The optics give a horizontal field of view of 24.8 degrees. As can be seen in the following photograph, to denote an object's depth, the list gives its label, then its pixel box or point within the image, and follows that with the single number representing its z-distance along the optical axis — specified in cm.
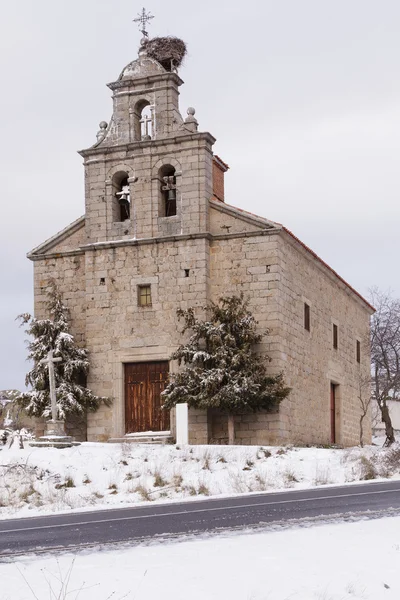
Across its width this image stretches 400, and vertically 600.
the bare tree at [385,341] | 4453
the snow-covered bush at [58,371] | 2739
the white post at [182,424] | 2455
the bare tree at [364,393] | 3711
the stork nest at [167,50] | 2952
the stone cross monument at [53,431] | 2289
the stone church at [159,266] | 2702
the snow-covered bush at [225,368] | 2523
